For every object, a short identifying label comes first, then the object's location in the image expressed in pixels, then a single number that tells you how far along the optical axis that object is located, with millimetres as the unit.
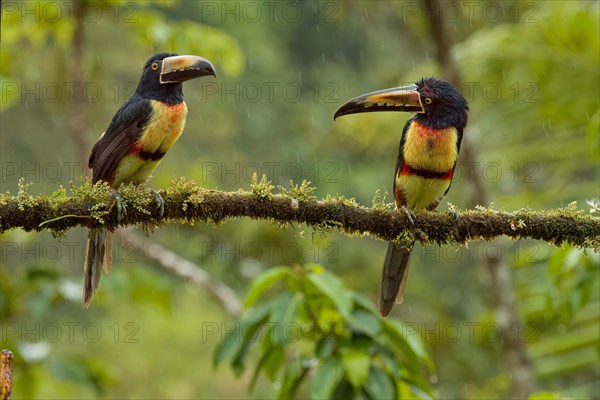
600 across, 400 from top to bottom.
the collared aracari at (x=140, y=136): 10359
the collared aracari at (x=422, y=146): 10672
